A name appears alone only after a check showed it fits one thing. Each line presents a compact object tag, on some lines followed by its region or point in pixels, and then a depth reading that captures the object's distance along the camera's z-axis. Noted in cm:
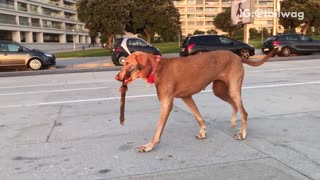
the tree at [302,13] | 5628
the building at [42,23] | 7625
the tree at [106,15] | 4025
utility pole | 3931
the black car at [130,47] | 2405
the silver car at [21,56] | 2247
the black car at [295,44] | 2681
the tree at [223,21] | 8681
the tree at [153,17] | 4031
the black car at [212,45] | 2416
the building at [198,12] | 12650
